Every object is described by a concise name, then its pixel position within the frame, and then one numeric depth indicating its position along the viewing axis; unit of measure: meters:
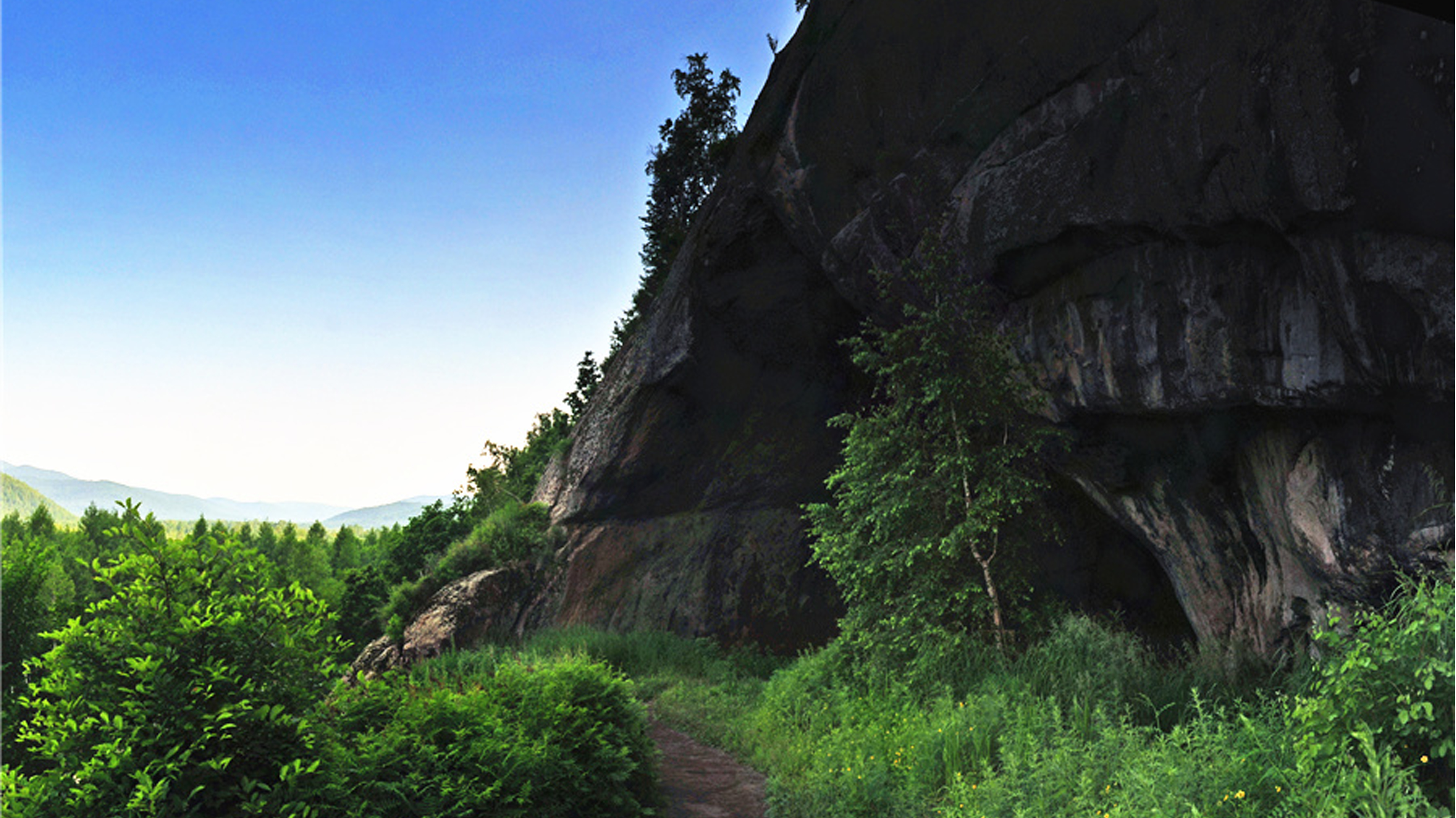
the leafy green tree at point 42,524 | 51.19
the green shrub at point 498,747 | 5.59
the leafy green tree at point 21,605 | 20.02
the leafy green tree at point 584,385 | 25.33
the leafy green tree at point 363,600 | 27.44
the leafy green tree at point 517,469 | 23.66
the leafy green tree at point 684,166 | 22.81
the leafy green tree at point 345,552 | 73.12
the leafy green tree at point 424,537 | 25.30
